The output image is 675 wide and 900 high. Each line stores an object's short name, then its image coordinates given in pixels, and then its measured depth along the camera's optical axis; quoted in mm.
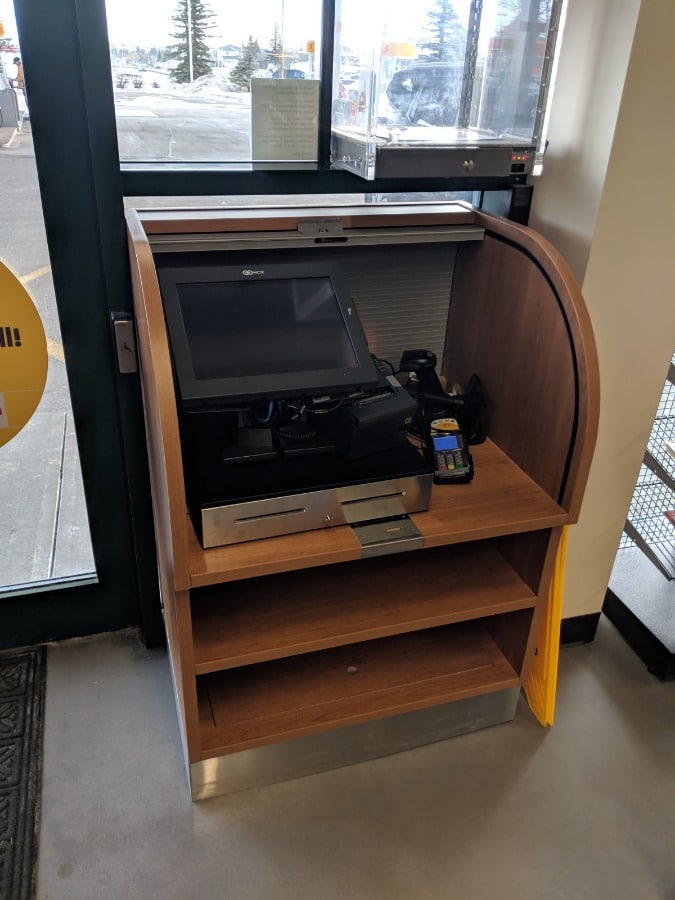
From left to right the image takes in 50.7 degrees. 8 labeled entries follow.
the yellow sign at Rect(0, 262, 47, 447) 1687
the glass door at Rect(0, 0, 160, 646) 1481
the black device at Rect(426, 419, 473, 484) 1612
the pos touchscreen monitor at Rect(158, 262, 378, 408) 1340
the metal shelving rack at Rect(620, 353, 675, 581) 2148
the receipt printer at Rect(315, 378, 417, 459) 1444
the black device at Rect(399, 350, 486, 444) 1769
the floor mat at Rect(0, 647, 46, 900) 1528
